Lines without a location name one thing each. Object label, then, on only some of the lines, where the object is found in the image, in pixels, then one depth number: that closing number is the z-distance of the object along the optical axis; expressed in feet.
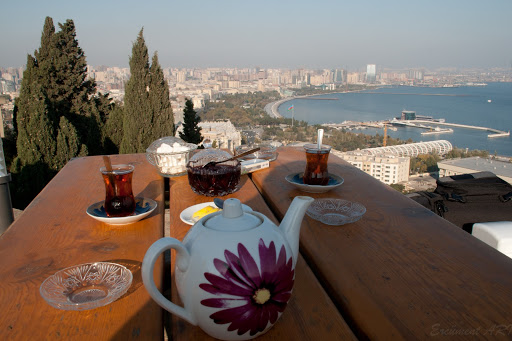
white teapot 1.51
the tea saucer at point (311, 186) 3.89
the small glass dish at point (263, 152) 5.59
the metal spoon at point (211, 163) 3.88
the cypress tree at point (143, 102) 19.54
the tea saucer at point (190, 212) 3.09
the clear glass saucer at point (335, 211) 3.00
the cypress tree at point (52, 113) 14.88
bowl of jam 3.83
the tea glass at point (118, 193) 3.14
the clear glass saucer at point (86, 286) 1.93
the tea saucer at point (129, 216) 3.08
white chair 3.29
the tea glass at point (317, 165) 3.90
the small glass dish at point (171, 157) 4.80
